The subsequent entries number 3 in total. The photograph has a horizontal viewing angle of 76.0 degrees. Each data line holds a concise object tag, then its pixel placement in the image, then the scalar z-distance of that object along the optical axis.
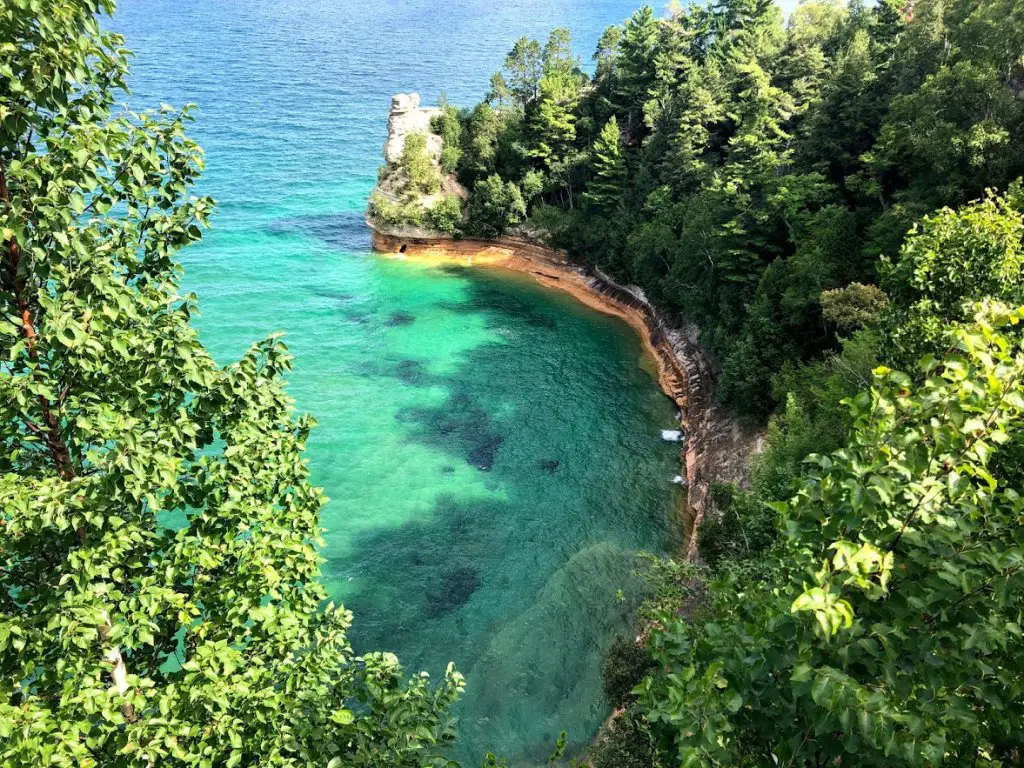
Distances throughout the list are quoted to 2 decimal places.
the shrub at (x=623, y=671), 22.55
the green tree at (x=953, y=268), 18.33
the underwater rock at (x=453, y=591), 31.20
